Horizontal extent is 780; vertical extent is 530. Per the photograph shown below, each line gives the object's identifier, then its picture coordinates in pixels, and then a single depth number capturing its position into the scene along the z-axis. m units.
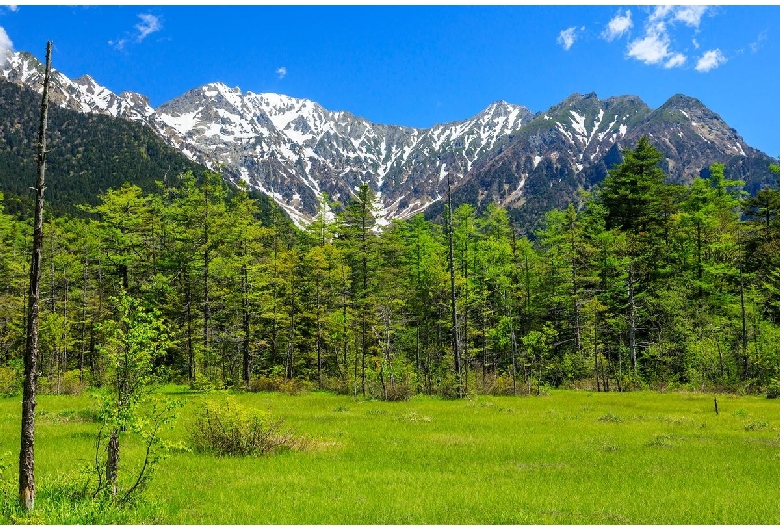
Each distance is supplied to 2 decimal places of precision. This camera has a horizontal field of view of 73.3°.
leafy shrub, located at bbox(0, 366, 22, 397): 36.56
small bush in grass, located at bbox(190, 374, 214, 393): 37.67
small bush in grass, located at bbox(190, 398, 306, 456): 17.33
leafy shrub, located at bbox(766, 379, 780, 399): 34.80
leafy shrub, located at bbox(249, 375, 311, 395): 40.88
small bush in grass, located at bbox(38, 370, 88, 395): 39.28
